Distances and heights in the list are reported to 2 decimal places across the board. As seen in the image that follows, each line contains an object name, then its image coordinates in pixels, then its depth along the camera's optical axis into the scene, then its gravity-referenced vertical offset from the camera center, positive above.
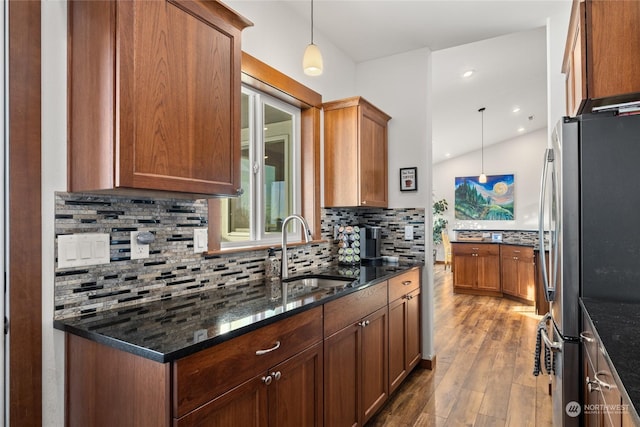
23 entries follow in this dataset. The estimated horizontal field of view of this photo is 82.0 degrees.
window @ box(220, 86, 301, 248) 2.27 +0.28
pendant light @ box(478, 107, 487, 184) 8.41 +1.04
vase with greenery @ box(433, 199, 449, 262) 9.48 -0.15
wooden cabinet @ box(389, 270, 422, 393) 2.44 -0.84
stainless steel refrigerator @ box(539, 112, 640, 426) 1.54 -0.04
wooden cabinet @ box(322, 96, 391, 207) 2.78 +0.48
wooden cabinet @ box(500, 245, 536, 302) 5.05 -0.85
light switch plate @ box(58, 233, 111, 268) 1.31 -0.12
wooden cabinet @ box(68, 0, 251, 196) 1.18 +0.42
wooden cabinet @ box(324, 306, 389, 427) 1.79 -0.85
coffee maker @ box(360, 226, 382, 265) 3.10 -0.26
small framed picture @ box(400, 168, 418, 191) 3.11 +0.29
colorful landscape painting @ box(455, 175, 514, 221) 8.96 +0.37
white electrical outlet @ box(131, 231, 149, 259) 1.52 -0.14
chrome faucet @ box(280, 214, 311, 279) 2.21 -0.23
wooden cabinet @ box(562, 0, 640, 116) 1.46 +0.65
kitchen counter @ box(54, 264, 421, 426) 1.07 -0.50
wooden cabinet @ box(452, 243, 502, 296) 5.64 -0.87
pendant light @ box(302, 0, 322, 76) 2.07 +0.88
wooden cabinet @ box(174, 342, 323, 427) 1.16 -0.67
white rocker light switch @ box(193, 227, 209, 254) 1.80 -0.12
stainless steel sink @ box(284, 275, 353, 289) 2.27 -0.43
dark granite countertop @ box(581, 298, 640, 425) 0.84 -0.38
